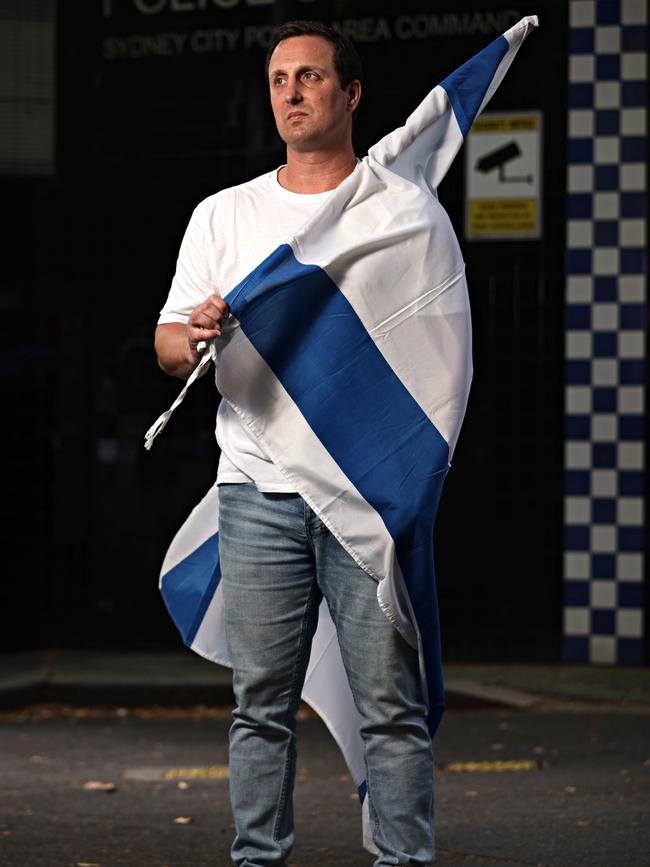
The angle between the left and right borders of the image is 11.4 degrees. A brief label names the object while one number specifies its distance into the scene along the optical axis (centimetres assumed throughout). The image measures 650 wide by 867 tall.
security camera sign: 1625
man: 711
